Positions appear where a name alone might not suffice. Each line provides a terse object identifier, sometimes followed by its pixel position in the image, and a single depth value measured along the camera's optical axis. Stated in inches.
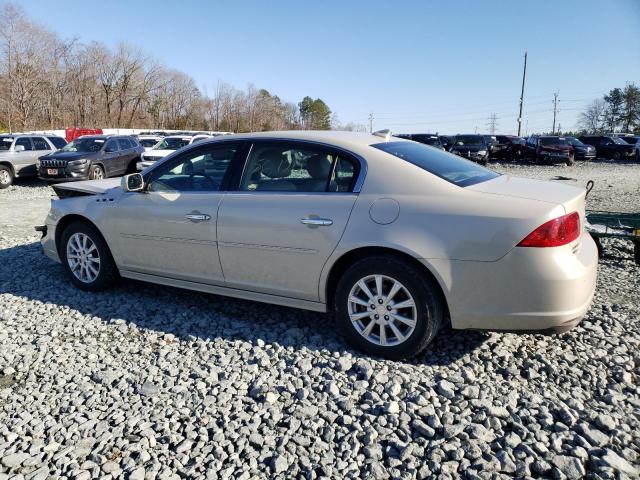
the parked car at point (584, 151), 1200.8
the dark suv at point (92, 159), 601.3
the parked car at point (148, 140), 857.5
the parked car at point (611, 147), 1222.3
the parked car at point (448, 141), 1186.8
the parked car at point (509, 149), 1212.5
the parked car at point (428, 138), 1085.8
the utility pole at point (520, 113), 2213.3
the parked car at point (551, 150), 1095.0
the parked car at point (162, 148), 647.8
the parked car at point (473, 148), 1118.7
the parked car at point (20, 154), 629.0
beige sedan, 121.0
